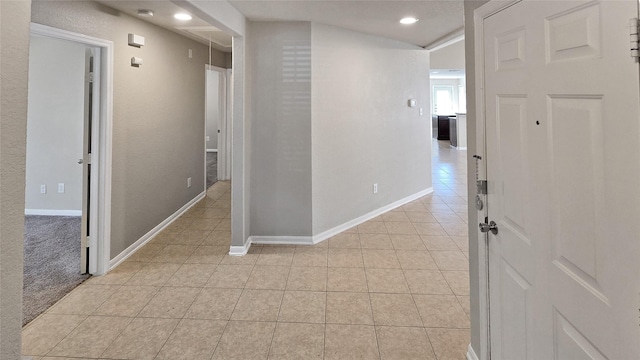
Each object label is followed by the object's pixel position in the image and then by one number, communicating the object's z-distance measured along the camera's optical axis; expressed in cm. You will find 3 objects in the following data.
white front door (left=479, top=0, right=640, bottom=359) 80
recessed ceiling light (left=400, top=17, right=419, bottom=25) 365
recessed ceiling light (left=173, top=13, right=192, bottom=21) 350
